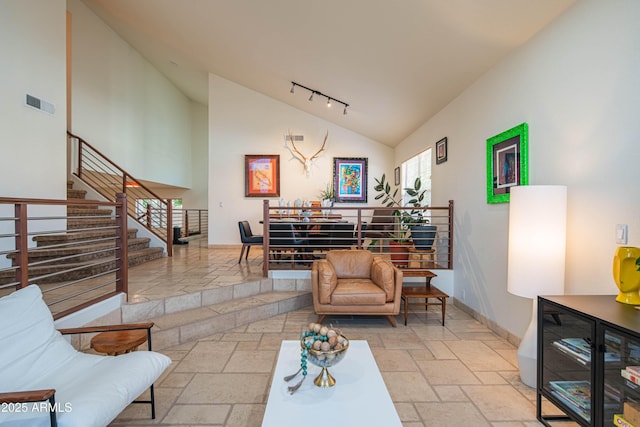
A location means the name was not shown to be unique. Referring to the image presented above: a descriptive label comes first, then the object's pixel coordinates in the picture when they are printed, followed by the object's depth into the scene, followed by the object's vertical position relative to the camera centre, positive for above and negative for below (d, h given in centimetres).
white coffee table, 131 -93
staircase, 346 -54
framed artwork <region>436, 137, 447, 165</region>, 419 +92
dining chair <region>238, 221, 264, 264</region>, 475 -43
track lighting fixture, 551 +223
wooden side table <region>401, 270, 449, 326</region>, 330 -93
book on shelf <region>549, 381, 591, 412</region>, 154 -99
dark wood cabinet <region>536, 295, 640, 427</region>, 134 -76
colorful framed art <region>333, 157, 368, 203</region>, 691 +81
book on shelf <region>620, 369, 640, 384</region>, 128 -72
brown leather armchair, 316 -87
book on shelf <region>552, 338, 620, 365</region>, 143 -74
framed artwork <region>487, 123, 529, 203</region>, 257 +49
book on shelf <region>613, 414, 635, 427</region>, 130 -94
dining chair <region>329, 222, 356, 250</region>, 437 -35
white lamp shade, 199 -18
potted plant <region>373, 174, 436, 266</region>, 403 -24
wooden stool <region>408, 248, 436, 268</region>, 421 -66
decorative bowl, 154 -78
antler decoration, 678 +128
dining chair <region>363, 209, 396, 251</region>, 506 -23
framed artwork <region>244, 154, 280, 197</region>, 670 +85
